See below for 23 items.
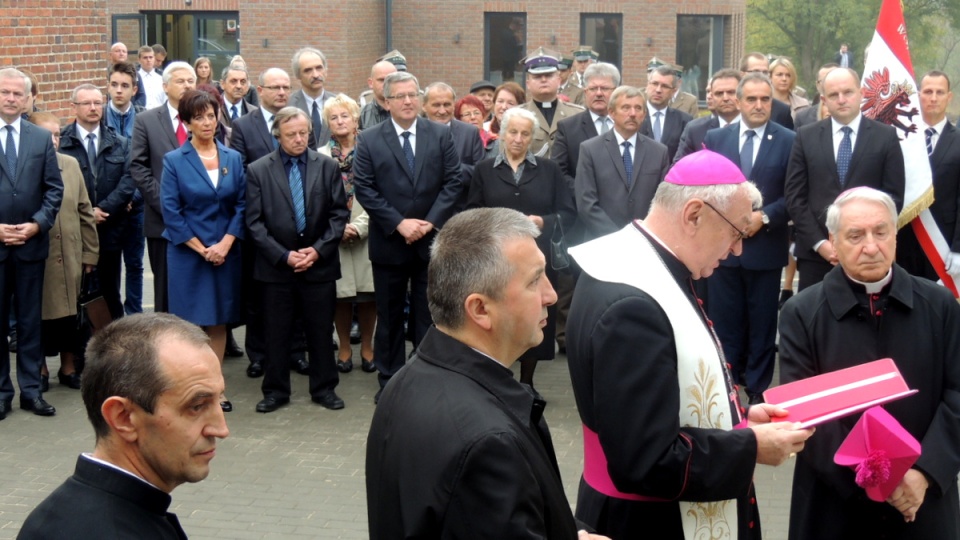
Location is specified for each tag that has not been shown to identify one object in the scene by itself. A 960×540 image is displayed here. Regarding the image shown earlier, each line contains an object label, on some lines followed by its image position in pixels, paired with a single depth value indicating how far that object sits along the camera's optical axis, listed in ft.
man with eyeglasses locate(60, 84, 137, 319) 30.58
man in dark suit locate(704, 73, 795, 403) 28.04
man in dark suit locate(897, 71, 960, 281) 29.07
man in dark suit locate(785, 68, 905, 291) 27.04
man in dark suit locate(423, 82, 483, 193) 30.76
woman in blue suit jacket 27.50
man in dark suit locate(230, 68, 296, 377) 30.76
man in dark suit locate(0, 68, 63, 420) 26.43
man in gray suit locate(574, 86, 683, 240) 28.81
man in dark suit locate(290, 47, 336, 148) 35.06
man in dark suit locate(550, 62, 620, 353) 31.12
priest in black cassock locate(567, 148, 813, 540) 11.79
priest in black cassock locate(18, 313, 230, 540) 8.76
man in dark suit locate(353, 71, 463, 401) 28.37
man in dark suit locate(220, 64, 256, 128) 36.35
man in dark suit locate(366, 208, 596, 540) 9.39
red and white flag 28.09
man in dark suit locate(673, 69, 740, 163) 30.83
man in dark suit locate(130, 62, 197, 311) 29.35
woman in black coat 28.30
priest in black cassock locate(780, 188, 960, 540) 14.38
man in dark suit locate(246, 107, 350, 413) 27.45
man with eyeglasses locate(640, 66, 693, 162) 34.12
